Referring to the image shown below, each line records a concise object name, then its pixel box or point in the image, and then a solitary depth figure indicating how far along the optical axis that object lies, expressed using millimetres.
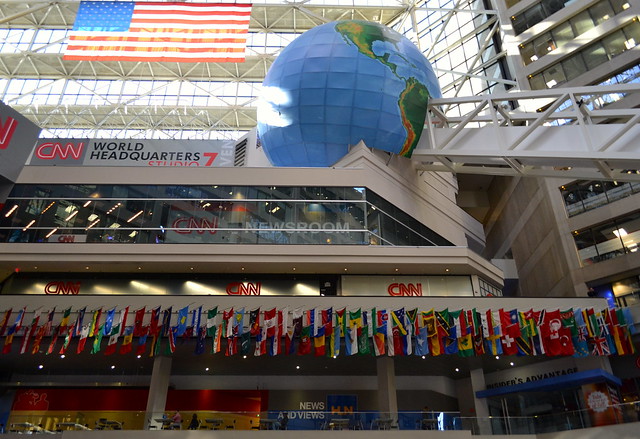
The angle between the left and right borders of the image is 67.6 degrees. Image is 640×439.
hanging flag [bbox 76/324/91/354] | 19047
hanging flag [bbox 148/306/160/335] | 19453
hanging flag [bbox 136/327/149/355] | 19172
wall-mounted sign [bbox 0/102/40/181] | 17328
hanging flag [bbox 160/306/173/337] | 19483
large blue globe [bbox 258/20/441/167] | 24125
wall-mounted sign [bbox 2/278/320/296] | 23562
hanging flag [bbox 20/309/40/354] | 19156
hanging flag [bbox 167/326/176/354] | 19031
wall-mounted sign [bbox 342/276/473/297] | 23672
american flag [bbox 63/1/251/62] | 34625
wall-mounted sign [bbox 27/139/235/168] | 28703
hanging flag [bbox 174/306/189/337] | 19312
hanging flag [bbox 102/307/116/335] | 19359
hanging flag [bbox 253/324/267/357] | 18828
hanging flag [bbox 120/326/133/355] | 19250
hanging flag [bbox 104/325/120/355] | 19219
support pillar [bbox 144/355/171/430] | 19609
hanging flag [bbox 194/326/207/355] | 19031
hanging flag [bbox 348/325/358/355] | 18828
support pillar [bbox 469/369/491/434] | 23312
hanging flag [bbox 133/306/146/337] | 19561
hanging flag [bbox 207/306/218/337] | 19377
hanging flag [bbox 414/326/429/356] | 19078
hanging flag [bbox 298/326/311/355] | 19078
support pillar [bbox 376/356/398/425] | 19969
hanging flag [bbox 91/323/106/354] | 19062
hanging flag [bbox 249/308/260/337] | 19188
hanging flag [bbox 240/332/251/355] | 19484
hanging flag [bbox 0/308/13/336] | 19453
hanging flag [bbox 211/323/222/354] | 18938
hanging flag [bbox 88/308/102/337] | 19406
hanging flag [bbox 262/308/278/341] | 19219
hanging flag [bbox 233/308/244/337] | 19250
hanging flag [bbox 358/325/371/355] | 18861
